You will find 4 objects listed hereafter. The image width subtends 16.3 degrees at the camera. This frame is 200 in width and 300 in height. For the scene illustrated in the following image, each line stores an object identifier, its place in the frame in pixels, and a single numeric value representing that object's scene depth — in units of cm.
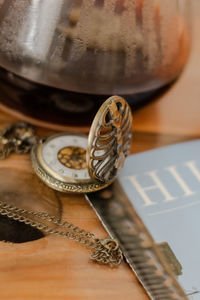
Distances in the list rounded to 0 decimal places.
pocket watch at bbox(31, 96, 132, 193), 34
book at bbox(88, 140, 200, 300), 34
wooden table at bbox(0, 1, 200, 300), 33
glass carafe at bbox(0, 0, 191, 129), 35
